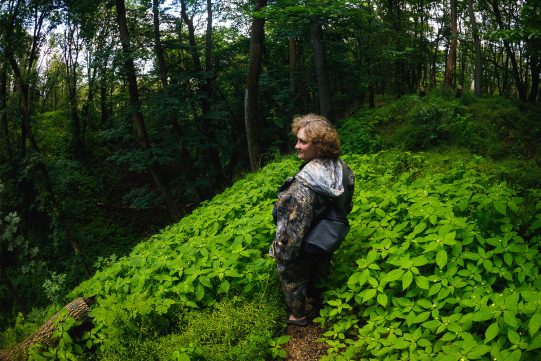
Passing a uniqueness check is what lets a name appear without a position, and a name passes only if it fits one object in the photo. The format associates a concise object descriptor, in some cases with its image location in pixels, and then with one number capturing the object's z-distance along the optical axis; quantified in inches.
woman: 135.0
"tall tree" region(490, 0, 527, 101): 629.7
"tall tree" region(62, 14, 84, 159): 708.0
